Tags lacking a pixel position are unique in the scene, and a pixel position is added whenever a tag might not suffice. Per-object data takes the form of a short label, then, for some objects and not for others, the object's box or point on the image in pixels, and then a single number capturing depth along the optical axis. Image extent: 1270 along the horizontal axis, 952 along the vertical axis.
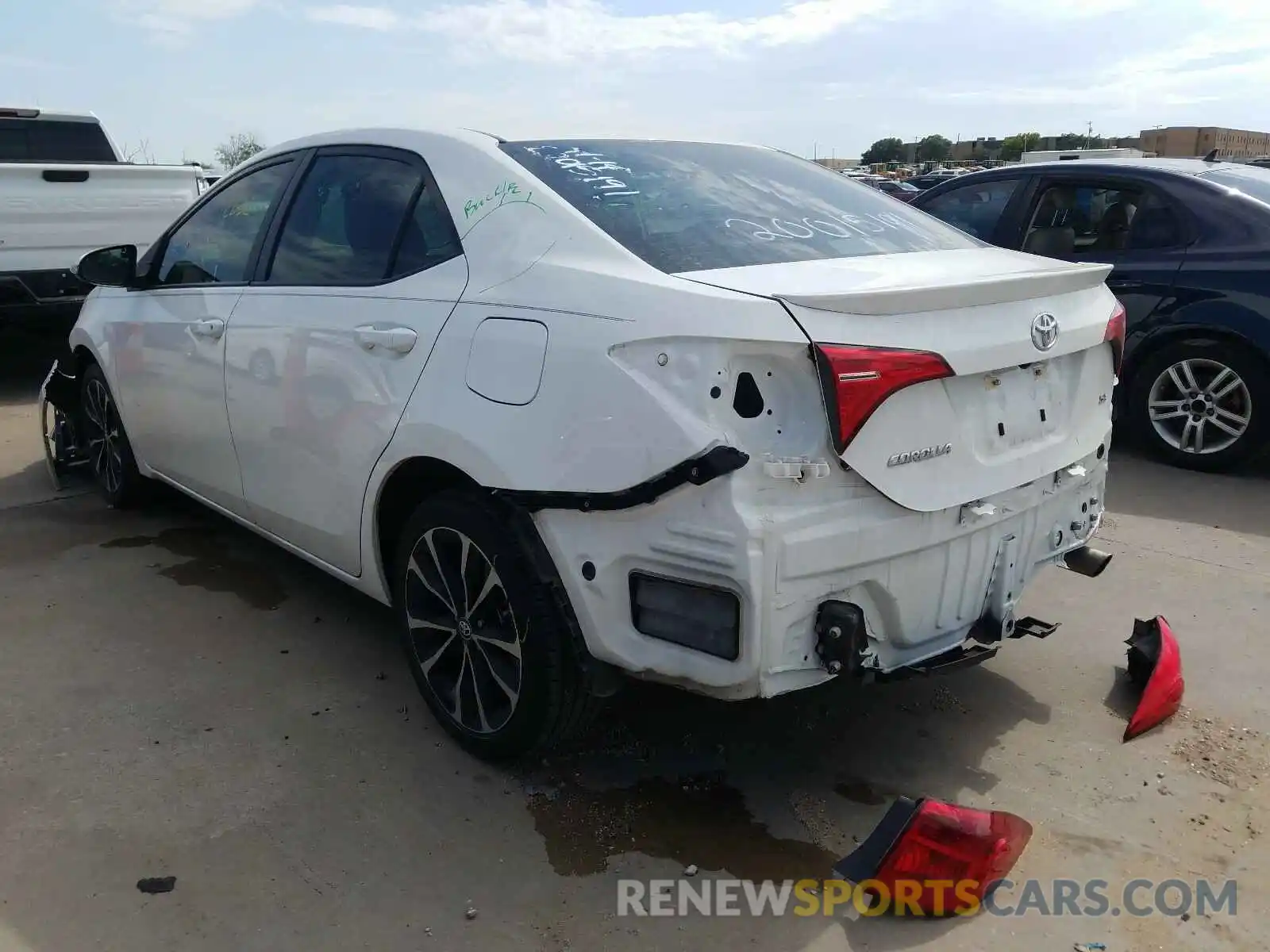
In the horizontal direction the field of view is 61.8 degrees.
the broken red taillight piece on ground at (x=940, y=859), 2.43
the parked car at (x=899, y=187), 24.30
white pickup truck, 7.19
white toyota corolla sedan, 2.29
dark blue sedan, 5.52
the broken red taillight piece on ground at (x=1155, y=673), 3.16
